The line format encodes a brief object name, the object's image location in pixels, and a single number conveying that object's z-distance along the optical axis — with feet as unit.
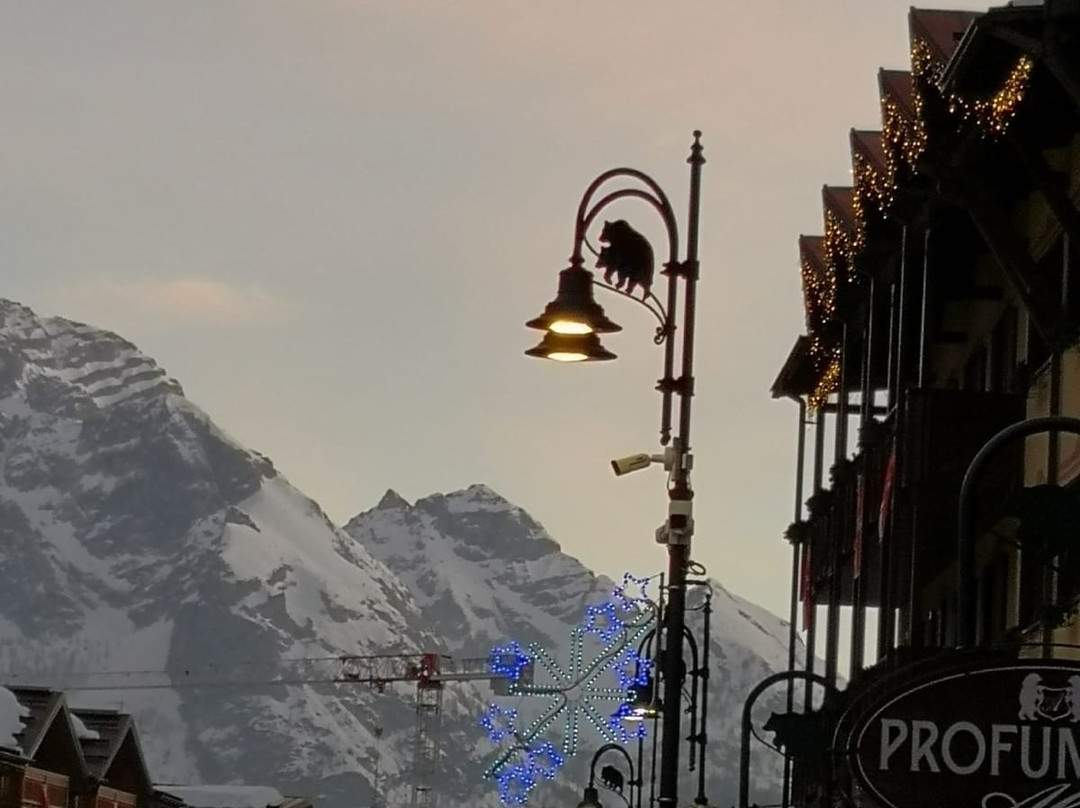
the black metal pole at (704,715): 101.23
